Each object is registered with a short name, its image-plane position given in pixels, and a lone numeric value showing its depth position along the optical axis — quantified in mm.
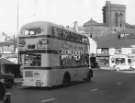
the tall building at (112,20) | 160725
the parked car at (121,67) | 71081
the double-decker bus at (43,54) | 19766
